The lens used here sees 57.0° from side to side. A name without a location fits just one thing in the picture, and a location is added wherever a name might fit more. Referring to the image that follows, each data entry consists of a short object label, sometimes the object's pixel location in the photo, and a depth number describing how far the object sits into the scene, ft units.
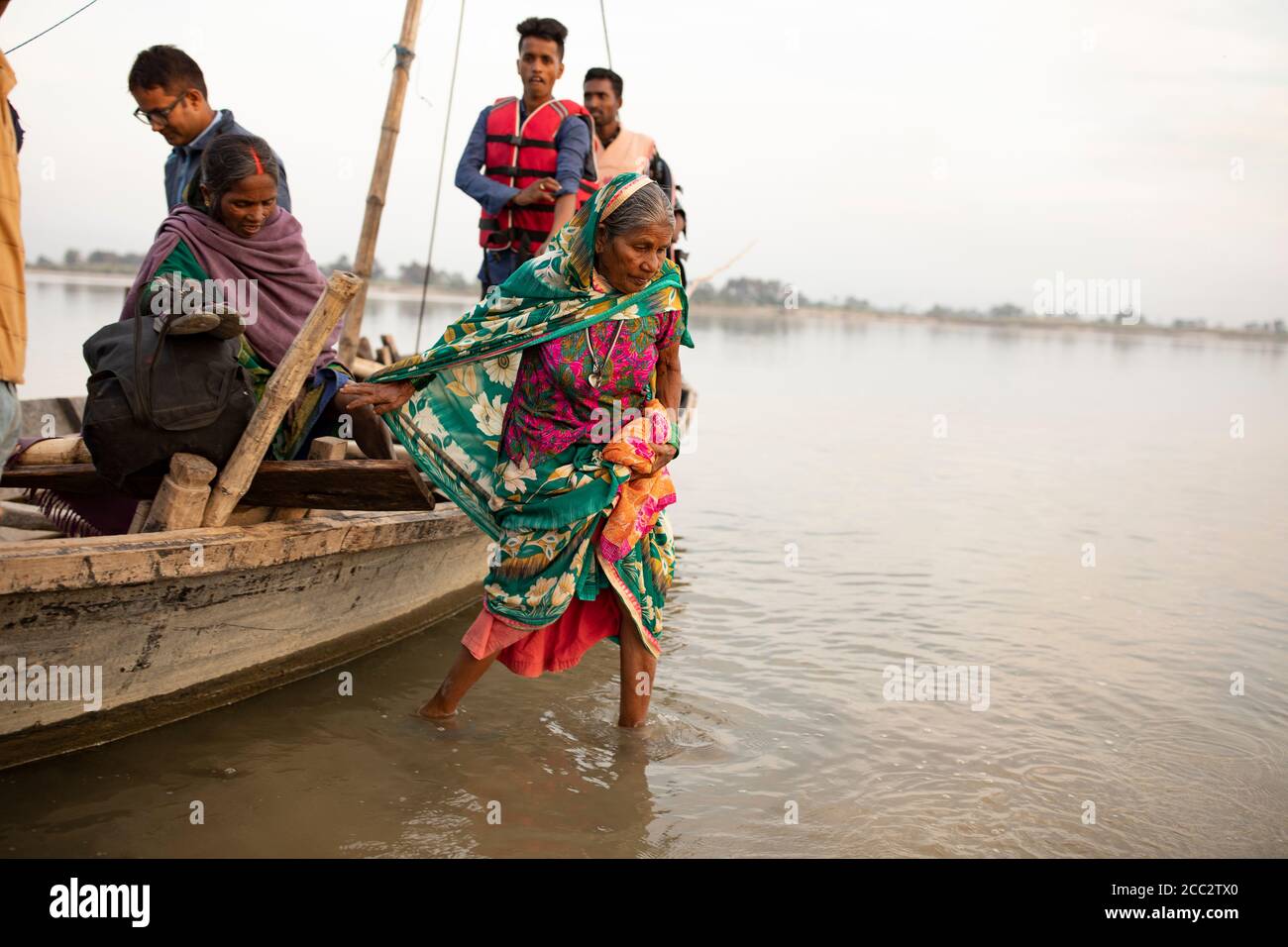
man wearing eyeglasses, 13.35
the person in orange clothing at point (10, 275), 8.75
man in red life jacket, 17.92
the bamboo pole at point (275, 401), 11.27
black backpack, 11.00
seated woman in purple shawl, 11.64
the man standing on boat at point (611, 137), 23.57
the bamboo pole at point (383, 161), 20.11
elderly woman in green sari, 11.14
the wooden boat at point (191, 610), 10.16
